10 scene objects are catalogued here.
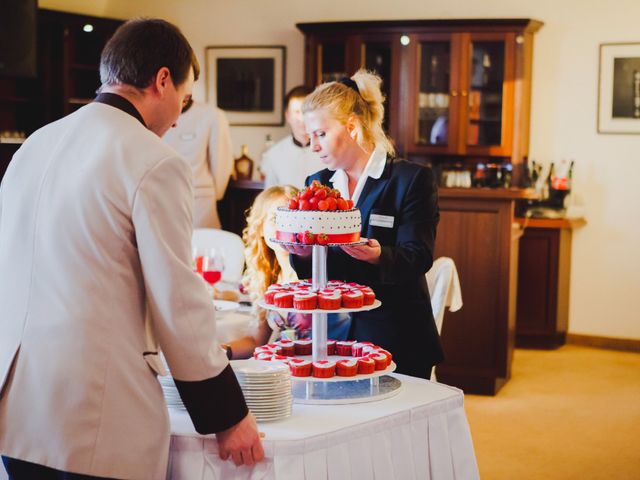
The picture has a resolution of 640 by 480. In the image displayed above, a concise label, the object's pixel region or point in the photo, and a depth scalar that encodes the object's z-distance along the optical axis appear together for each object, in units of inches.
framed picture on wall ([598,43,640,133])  251.3
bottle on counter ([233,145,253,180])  240.8
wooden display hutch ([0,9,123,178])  273.6
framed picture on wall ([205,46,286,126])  287.9
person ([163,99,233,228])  218.5
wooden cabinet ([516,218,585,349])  251.8
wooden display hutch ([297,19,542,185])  253.6
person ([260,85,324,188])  196.4
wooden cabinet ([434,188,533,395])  198.4
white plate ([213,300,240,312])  131.7
